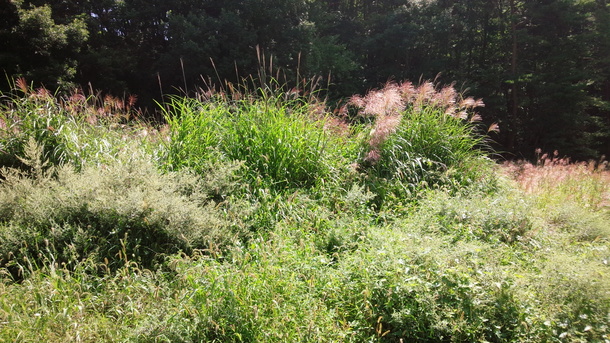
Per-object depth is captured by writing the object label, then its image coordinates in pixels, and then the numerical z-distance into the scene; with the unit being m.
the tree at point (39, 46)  11.23
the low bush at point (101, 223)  3.07
